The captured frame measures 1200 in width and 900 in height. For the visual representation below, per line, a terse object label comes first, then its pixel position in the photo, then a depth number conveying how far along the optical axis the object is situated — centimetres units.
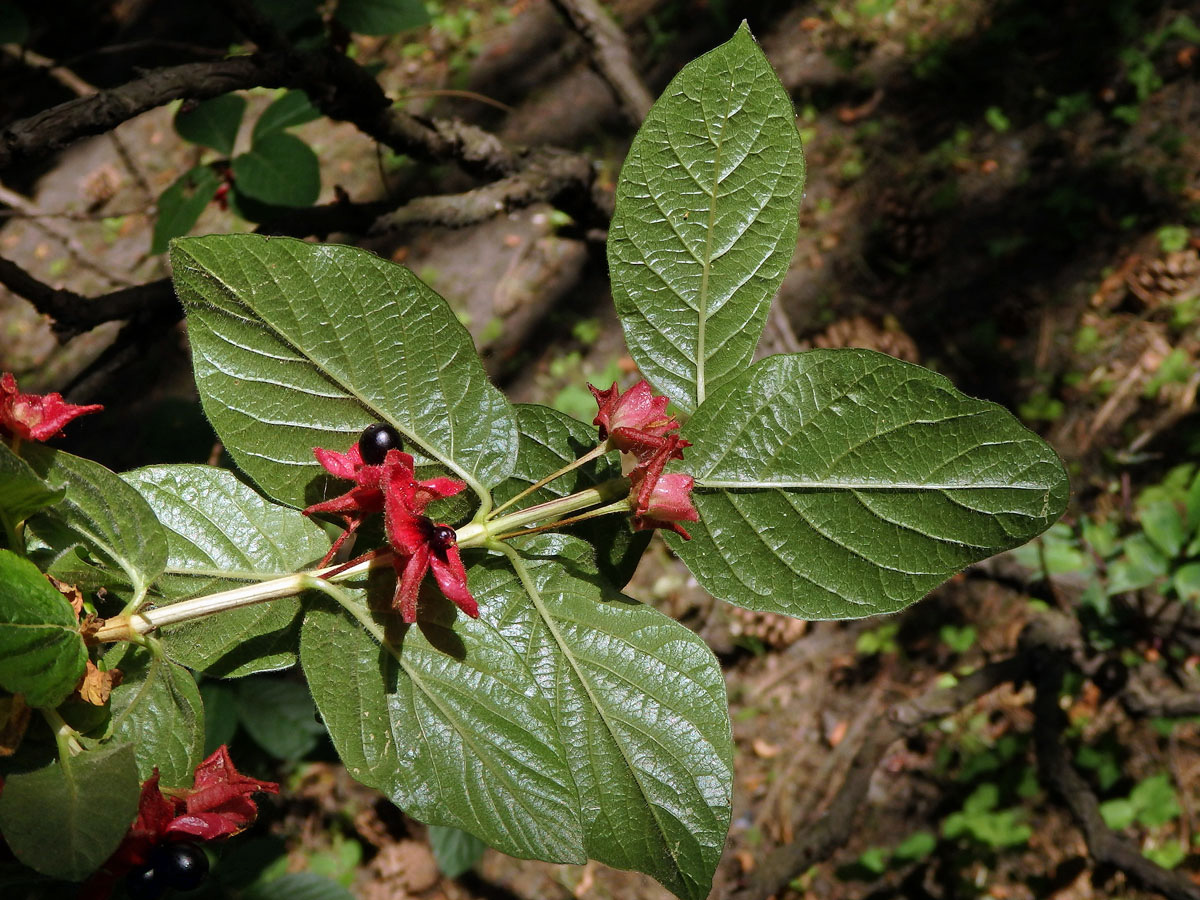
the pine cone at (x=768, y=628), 106
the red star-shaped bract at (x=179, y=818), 35
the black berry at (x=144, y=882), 36
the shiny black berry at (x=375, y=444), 36
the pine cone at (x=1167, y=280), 105
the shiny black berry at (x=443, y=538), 34
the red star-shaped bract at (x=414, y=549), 34
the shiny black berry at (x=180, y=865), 35
